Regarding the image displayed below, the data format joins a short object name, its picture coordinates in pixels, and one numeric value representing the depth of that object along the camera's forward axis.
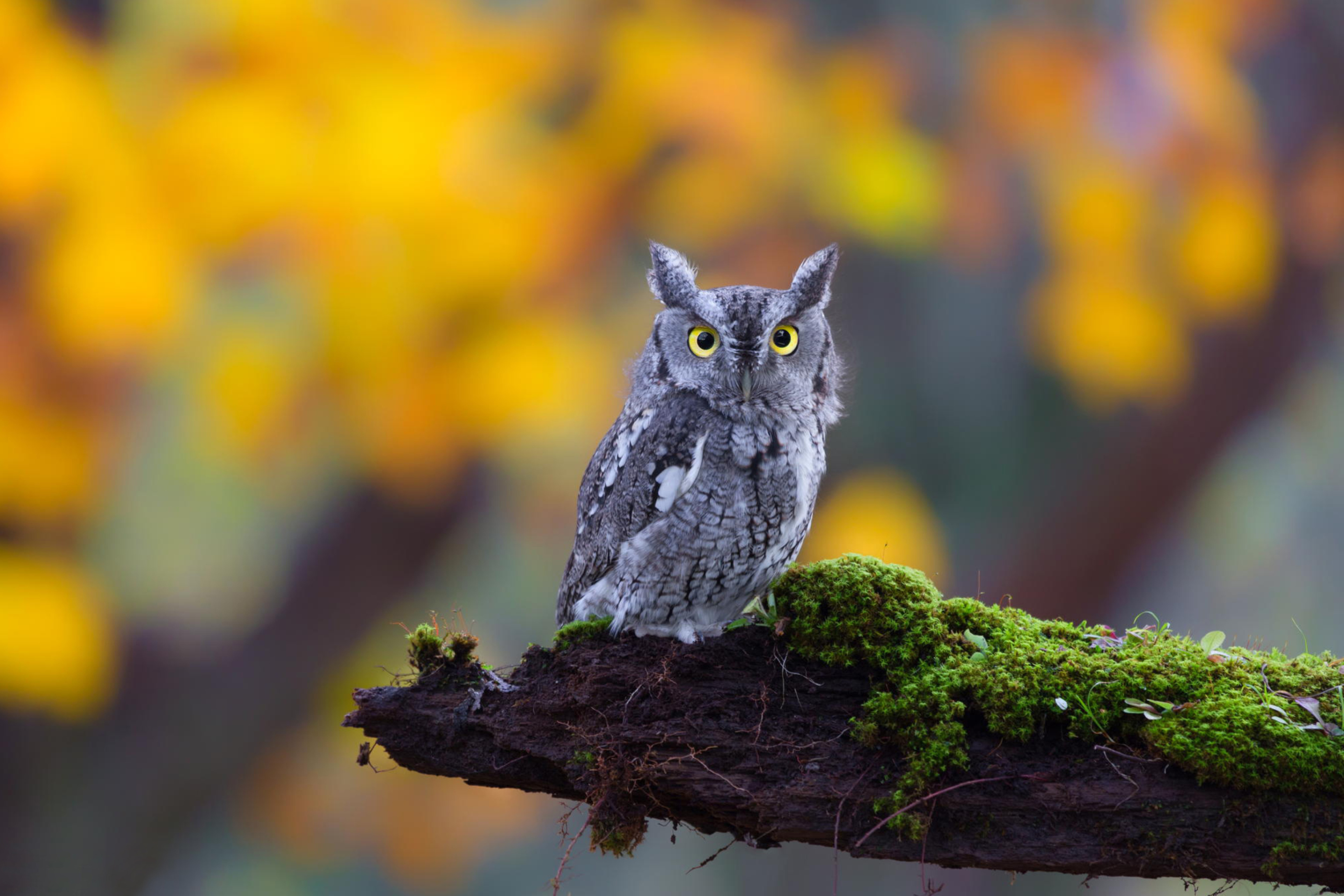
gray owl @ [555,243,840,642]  7.00
